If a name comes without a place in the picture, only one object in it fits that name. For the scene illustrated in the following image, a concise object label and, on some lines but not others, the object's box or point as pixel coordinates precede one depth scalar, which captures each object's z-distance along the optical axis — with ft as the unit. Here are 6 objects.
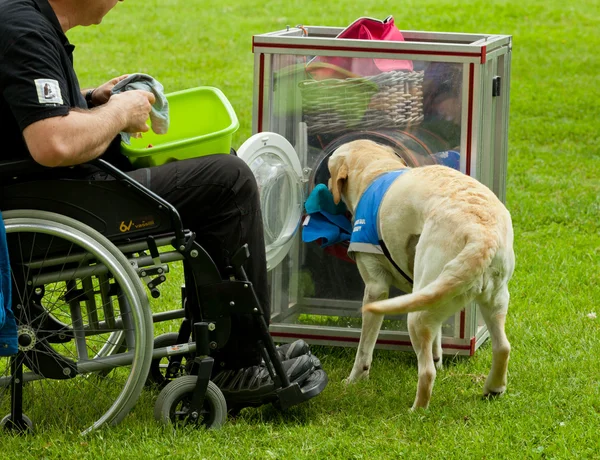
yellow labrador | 22.62
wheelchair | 20.98
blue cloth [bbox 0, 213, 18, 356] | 19.38
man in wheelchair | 19.87
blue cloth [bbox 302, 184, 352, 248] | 28.86
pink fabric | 28.10
